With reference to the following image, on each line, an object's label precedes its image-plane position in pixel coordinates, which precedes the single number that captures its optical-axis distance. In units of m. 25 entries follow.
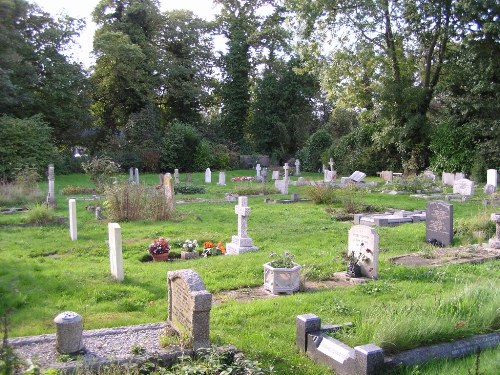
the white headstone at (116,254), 8.20
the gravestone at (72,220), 11.64
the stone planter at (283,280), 7.69
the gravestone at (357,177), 26.53
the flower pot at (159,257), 10.14
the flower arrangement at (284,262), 7.83
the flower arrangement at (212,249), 10.71
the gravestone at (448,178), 25.38
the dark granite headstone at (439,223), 11.30
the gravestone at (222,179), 27.94
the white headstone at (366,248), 8.45
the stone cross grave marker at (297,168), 36.78
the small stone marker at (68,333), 5.03
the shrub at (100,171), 19.67
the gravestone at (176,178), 26.14
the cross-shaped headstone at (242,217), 10.88
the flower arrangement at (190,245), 10.68
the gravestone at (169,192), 15.05
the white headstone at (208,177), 29.34
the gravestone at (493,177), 21.86
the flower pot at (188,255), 10.33
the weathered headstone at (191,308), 5.18
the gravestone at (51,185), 17.40
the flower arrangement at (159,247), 10.13
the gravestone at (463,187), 20.14
